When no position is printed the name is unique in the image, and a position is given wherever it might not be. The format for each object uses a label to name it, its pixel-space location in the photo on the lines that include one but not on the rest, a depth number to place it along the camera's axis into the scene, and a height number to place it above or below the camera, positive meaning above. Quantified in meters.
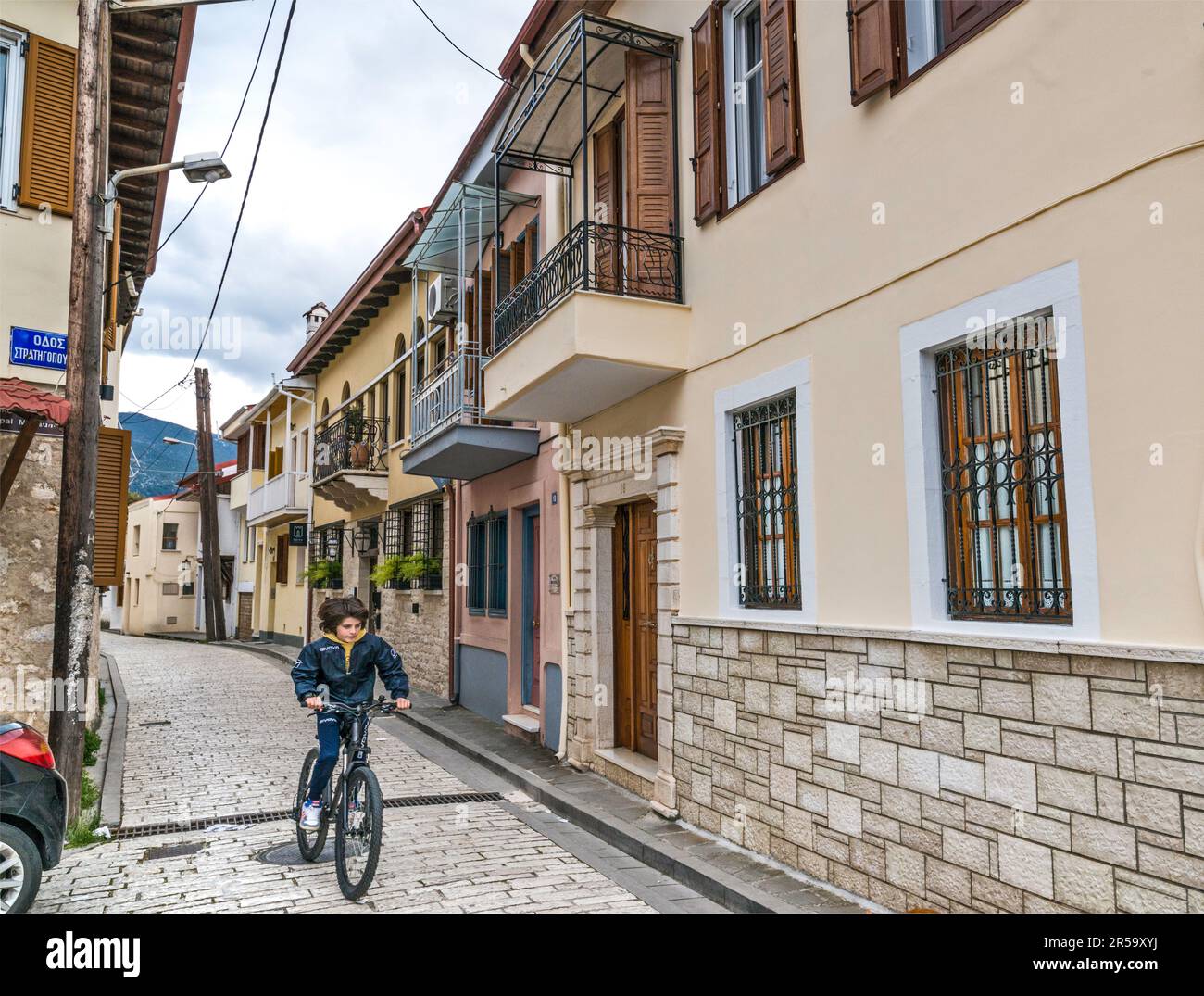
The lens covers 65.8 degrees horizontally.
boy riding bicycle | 6.04 -0.49
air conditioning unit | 14.41 +4.59
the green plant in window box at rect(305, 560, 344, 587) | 21.20 +0.50
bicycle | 5.53 -1.30
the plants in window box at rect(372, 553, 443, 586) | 15.36 +0.44
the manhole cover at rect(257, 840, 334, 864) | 6.41 -1.81
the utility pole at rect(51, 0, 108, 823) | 7.01 +1.34
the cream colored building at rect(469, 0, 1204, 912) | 3.82 +0.91
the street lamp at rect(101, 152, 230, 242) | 8.45 +3.91
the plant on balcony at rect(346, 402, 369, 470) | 18.50 +3.09
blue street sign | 8.26 +2.24
